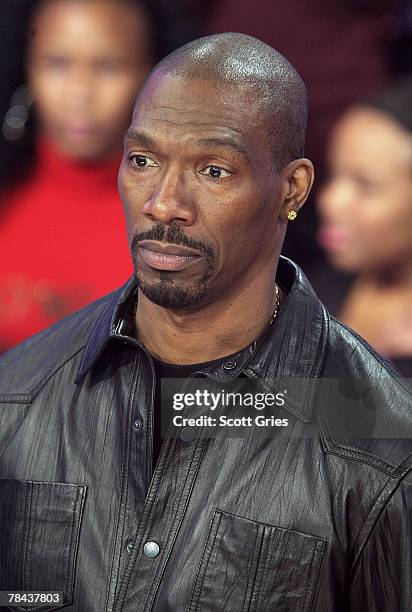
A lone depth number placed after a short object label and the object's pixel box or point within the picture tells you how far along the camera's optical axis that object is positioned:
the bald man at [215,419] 3.62
